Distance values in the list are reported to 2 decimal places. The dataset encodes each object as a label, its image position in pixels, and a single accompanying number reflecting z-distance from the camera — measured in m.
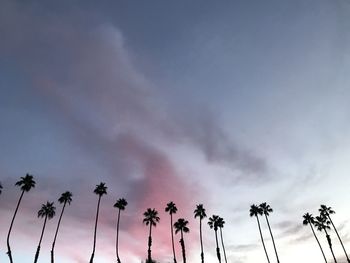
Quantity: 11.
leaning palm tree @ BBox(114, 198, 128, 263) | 96.81
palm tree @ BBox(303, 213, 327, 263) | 102.38
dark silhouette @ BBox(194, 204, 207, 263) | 100.34
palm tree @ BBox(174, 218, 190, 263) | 101.44
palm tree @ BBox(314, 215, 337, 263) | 99.38
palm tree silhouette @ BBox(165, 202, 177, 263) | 102.12
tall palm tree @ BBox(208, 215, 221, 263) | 102.25
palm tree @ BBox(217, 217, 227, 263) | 102.12
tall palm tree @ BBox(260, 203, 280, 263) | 99.24
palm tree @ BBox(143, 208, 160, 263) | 99.38
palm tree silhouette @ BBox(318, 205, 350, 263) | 100.50
